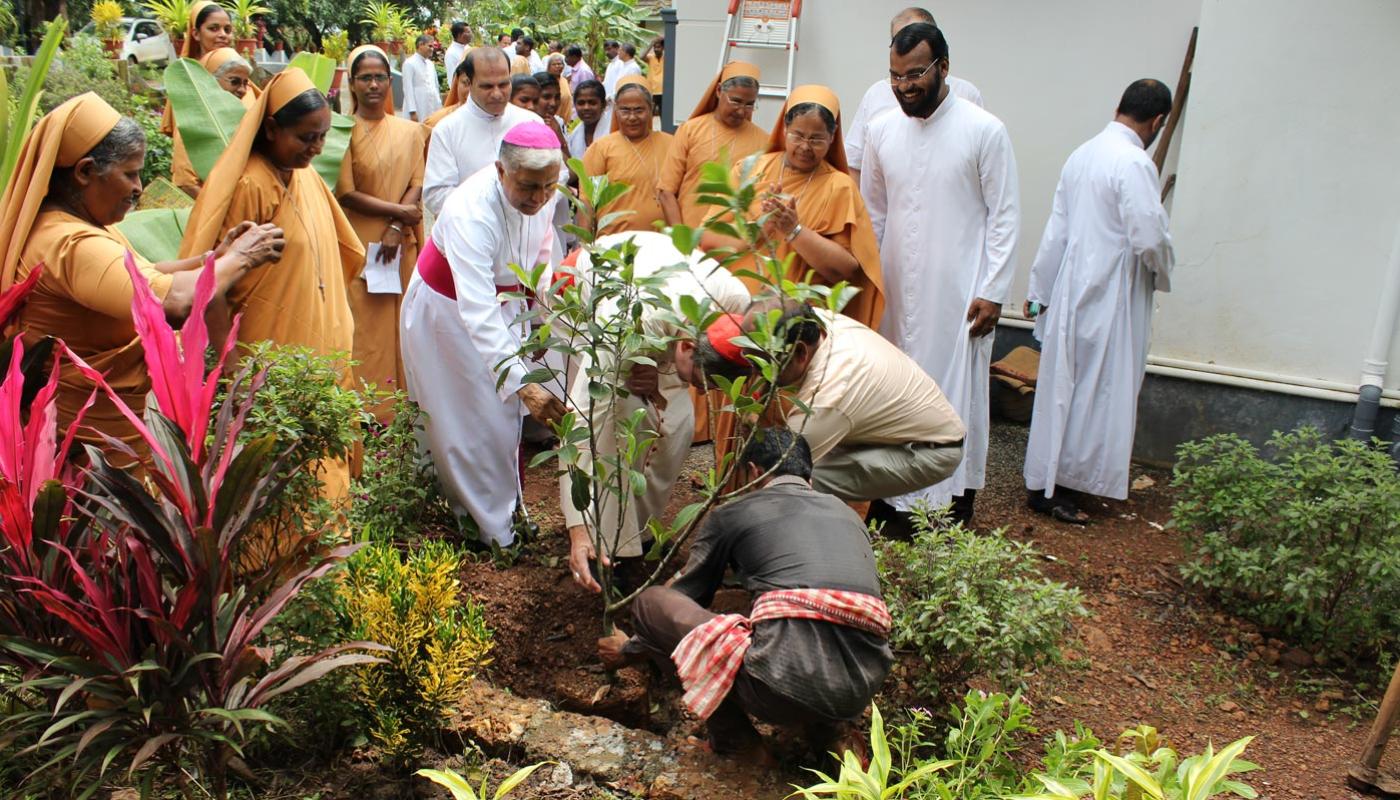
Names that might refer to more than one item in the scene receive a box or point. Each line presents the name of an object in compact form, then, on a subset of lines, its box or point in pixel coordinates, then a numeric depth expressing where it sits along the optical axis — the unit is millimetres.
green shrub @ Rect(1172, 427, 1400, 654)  3768
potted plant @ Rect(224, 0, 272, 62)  11710
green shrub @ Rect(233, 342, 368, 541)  2744
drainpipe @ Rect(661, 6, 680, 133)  7297
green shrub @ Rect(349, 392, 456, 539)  3818
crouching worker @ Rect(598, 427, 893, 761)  2734
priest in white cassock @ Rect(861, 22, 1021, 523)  4684
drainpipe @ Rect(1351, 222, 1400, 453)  5070
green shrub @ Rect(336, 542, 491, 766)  2691
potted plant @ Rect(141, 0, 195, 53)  12875
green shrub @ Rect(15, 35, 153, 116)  11516
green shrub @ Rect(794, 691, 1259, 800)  2029
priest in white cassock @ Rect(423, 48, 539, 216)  5660
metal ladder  6676
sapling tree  2693
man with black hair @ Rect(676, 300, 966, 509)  3354
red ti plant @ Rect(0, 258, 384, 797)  2193
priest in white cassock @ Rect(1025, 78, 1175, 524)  5031
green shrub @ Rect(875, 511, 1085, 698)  2996
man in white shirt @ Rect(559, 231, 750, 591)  3492
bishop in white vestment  3734
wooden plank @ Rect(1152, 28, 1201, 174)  5875
